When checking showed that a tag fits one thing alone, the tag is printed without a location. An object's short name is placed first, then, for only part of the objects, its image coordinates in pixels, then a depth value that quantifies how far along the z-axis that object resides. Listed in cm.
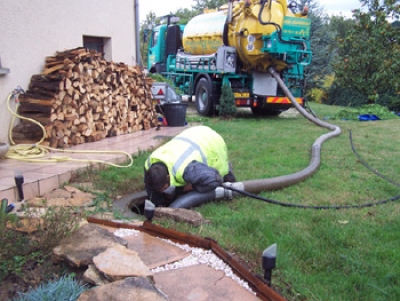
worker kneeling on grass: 392
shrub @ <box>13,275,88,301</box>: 206
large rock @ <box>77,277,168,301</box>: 199
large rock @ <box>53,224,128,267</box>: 244
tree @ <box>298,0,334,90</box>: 2009
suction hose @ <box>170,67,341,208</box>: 412
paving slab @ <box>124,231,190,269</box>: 276
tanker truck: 970
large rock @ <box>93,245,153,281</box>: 221
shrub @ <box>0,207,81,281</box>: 242
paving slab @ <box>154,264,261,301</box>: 234
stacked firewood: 592
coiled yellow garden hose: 521
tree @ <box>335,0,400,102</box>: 1459
